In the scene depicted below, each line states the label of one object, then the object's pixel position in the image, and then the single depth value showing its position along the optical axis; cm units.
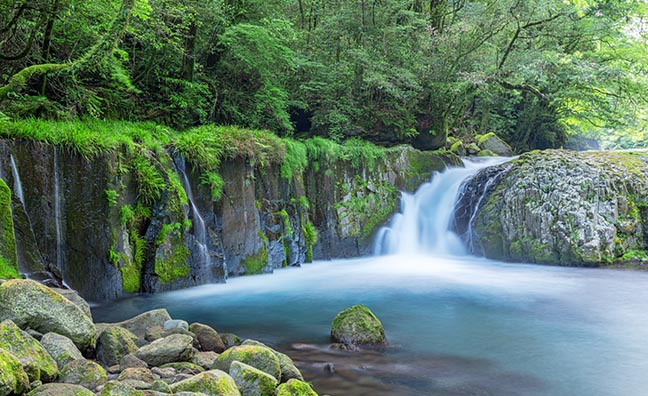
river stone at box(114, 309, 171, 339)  512
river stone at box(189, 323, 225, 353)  496
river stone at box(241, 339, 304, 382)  420
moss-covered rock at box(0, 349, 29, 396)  276
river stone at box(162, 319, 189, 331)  504
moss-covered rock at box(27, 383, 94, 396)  291
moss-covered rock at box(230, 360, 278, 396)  367
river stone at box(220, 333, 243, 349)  525
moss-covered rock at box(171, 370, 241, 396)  332
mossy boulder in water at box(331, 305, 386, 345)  556
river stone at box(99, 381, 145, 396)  308
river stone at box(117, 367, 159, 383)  353
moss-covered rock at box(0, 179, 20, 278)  565
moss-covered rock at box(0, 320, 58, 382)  317
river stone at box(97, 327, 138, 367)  409
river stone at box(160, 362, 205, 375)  396
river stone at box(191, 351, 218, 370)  425
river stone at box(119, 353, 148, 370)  391
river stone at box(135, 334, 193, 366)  410
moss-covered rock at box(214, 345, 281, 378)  401
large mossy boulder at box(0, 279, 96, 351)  387
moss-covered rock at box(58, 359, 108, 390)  339
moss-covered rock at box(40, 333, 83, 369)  364
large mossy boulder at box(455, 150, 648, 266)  1069
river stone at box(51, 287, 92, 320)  511
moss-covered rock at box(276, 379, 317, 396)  365
